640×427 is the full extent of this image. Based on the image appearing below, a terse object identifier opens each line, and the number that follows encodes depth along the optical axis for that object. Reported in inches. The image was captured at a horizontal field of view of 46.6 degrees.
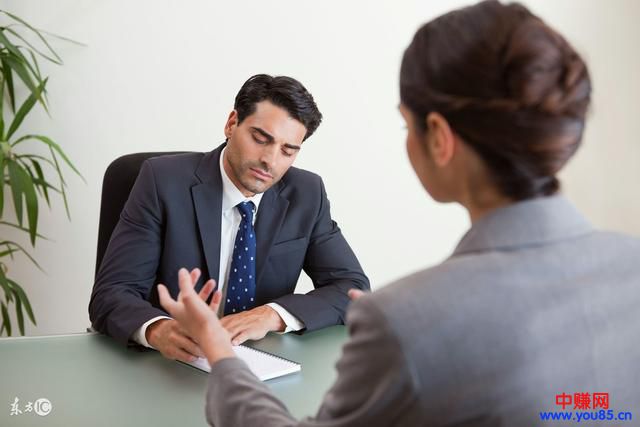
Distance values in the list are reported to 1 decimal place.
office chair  92.0
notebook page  61.9
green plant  111.8
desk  54.8
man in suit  83.8
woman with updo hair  33.7
